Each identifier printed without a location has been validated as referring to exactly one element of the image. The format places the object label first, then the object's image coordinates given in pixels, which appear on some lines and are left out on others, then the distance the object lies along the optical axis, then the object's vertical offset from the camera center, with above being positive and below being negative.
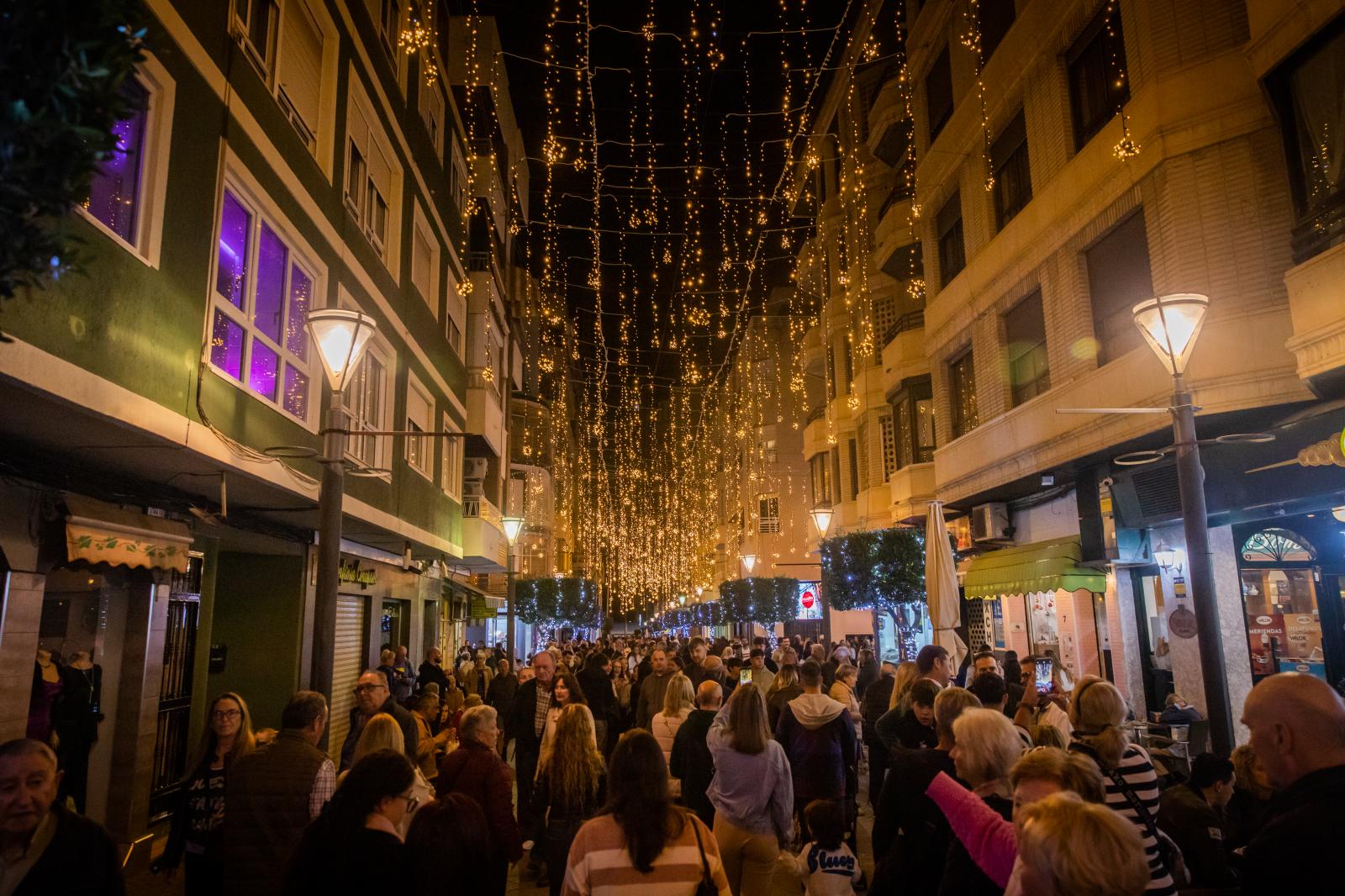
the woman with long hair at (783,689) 9.78 -0.86
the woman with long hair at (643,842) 3.85 -1.00
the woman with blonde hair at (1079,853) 2.68 -0.75
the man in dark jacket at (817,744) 7.75 -1.17
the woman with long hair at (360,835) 3.62 -0.91
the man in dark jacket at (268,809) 4.78 -1.02
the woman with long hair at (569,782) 6.42 -1.20
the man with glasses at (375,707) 7.27 -0.73
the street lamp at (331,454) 7.10 +1.37
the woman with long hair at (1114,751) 4.43 -0.75
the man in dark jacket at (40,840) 3.48 -0.86
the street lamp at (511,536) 18.03 +1.70
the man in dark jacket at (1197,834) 5.18 -1.35
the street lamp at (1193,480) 7.29 +1.08
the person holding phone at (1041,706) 7.52 -0.91
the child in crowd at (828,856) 5.42 -1.50
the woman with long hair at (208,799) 5.39 -1.09
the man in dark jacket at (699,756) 7.73 -1.24
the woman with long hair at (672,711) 8.58 -0.94
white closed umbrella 12.51 +0.32
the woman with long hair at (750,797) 6.27 -1.30
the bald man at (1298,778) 2.75 -0.59
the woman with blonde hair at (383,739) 5.77 -0.78
